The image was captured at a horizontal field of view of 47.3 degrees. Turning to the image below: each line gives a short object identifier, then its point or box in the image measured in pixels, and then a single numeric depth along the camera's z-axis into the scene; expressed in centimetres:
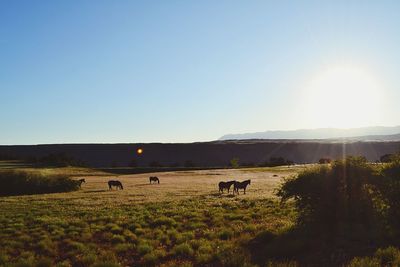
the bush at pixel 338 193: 2038
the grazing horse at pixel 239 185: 4662
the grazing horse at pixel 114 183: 5453
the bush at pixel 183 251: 1914
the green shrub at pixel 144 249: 1972
